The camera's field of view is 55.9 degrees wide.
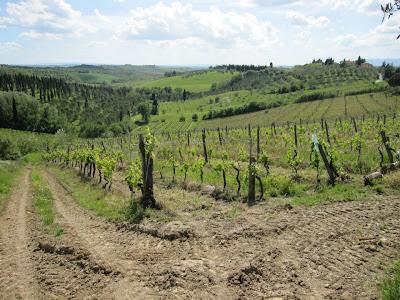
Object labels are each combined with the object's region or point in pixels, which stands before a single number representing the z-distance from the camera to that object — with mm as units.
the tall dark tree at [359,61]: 191625
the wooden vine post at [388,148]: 18156
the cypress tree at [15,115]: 107000
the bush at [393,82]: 98056
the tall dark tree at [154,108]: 148750
